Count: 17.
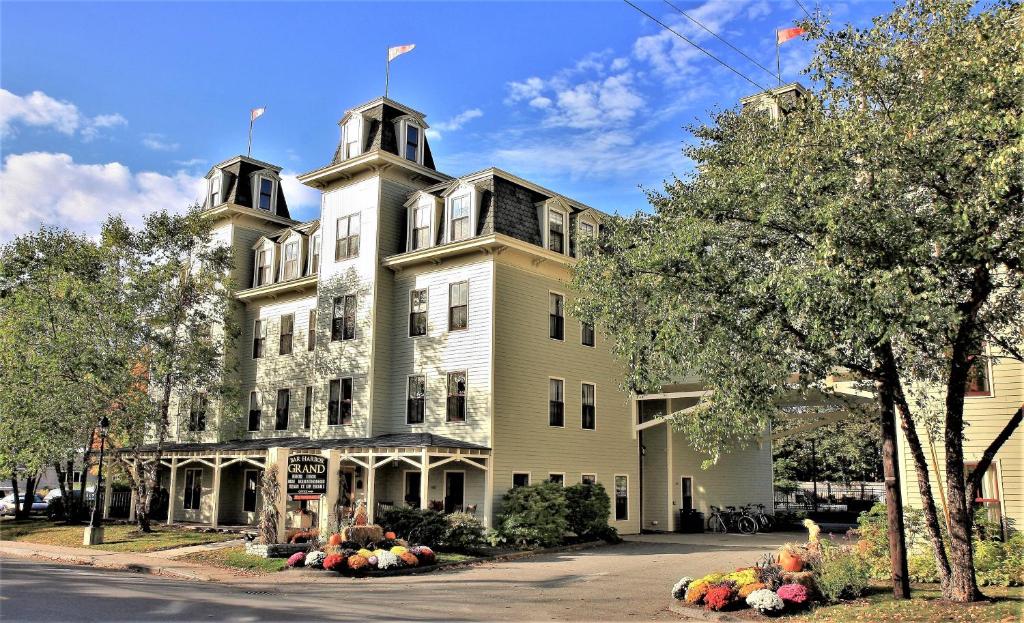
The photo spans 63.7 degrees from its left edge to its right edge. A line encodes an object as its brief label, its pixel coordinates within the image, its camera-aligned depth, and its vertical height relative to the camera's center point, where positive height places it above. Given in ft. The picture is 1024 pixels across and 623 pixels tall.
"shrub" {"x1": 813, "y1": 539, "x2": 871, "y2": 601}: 45.47 -6.34
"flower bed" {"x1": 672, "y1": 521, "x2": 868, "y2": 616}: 44.45 -6.78
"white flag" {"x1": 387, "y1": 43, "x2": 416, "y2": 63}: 104.78 +51.61
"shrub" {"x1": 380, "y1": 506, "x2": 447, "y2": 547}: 74.79 -5.66
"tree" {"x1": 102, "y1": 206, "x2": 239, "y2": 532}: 94.17 +16.77
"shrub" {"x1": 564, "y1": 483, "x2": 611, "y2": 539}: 87.66 -5.07
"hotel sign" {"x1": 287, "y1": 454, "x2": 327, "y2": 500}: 73.97 -1.40
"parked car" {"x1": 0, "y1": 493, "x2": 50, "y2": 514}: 146.51 -8.28
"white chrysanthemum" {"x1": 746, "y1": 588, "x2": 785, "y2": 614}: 43.88 -7.30
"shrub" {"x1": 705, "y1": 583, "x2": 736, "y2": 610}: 45.34 -7.29
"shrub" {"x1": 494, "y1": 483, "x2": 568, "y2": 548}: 81.15 -5.43
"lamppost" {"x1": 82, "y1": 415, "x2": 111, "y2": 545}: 87.66 -7.26
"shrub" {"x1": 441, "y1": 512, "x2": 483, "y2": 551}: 75.15 -6.41
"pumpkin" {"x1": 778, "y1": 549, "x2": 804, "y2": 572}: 49.55 -5.90
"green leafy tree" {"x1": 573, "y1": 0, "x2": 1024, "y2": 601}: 37.63 +10.99
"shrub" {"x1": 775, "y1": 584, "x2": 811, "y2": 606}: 44.27 -6.95
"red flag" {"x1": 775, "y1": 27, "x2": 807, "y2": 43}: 65.65 +34.12
